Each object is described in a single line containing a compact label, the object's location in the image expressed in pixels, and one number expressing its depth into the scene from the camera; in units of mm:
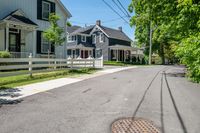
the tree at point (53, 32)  12472
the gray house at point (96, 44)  28386
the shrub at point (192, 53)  7155
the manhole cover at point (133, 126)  3230
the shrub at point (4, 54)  9456
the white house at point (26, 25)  11282
